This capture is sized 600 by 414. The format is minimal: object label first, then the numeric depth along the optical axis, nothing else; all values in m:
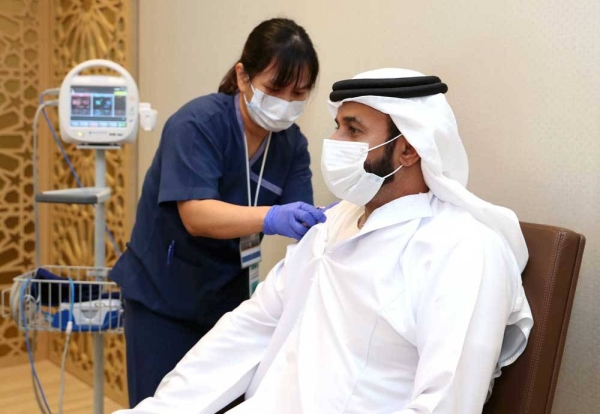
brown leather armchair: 1.32
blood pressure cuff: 2.22
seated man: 1.22
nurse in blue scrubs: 1.85
